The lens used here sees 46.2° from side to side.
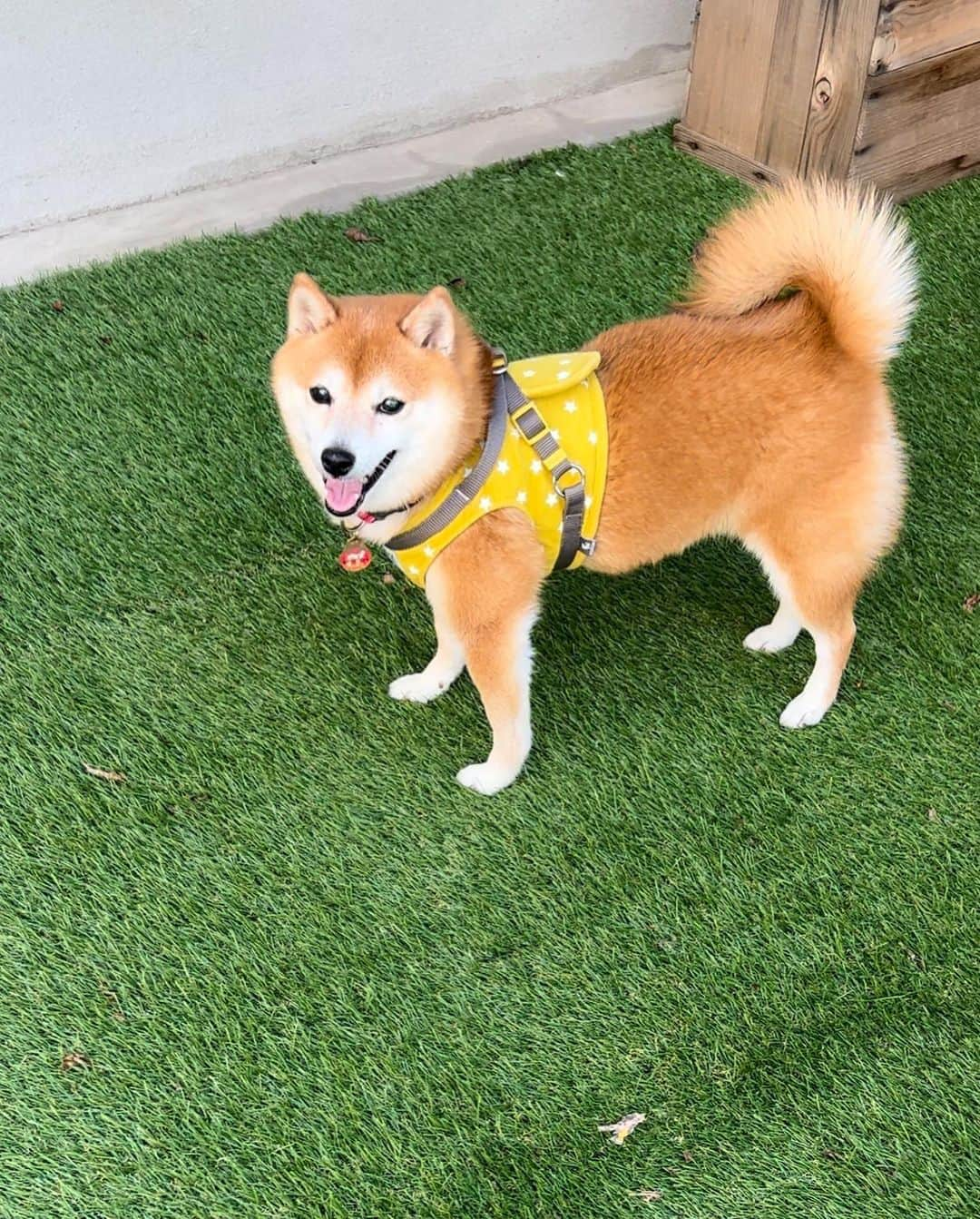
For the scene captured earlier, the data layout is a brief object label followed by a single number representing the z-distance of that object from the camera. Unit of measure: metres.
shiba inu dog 2.06
